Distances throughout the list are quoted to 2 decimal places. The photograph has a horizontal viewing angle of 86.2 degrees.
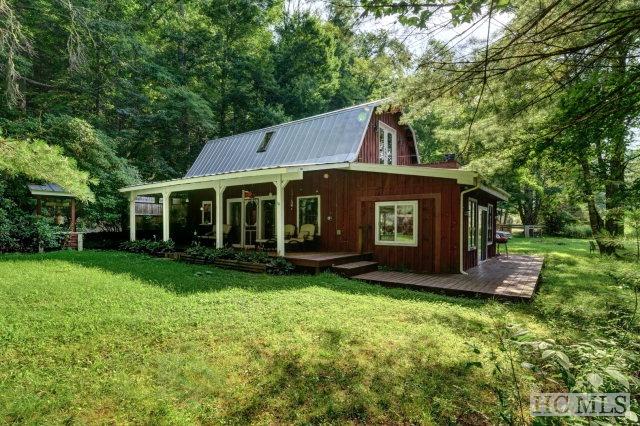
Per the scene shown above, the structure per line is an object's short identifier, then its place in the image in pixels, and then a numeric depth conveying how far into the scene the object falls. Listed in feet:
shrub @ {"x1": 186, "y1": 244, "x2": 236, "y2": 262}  31.65
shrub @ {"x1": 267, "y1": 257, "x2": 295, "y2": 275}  28.12
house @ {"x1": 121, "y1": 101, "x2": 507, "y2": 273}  28.94
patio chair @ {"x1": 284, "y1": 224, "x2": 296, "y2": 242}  38.03
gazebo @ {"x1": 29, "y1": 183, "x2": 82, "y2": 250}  40.68
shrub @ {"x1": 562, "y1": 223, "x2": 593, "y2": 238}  85.97
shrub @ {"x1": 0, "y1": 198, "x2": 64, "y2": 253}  37.04
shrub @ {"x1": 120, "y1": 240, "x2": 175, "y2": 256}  37.83
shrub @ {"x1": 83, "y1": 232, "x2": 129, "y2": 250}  47.01
